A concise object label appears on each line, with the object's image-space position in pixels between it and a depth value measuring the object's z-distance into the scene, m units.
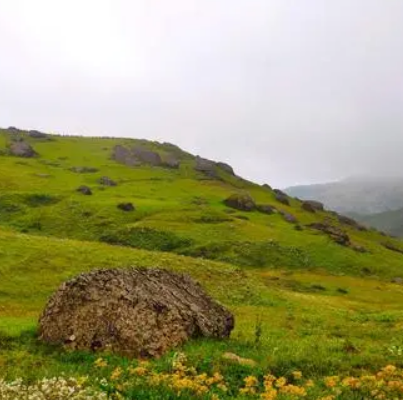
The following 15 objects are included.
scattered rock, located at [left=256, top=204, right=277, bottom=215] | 143.75
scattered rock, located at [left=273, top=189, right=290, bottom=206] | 187.00
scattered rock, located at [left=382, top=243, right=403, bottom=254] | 161.89
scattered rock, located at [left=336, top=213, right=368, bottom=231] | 196.48
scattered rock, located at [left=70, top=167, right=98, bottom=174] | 170.10
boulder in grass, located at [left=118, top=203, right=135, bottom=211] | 113.50
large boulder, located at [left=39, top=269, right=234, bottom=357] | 23.20
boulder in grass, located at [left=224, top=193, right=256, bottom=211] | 138.38
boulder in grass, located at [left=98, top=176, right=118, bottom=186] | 150.82
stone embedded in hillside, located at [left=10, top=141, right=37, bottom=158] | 185.12
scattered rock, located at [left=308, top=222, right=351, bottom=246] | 121.53
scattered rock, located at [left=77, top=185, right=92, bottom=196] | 131.00
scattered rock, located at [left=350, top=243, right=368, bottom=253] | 120.65
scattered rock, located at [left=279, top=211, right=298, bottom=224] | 142.57
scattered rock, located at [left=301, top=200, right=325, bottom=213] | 186.21
